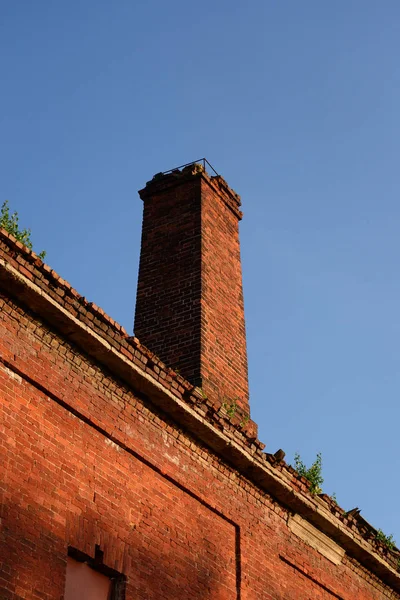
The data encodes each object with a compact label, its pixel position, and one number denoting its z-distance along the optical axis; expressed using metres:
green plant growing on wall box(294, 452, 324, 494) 11.63
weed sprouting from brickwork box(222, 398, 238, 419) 11.21
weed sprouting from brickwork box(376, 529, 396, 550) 12.56
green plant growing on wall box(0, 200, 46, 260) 9.45
